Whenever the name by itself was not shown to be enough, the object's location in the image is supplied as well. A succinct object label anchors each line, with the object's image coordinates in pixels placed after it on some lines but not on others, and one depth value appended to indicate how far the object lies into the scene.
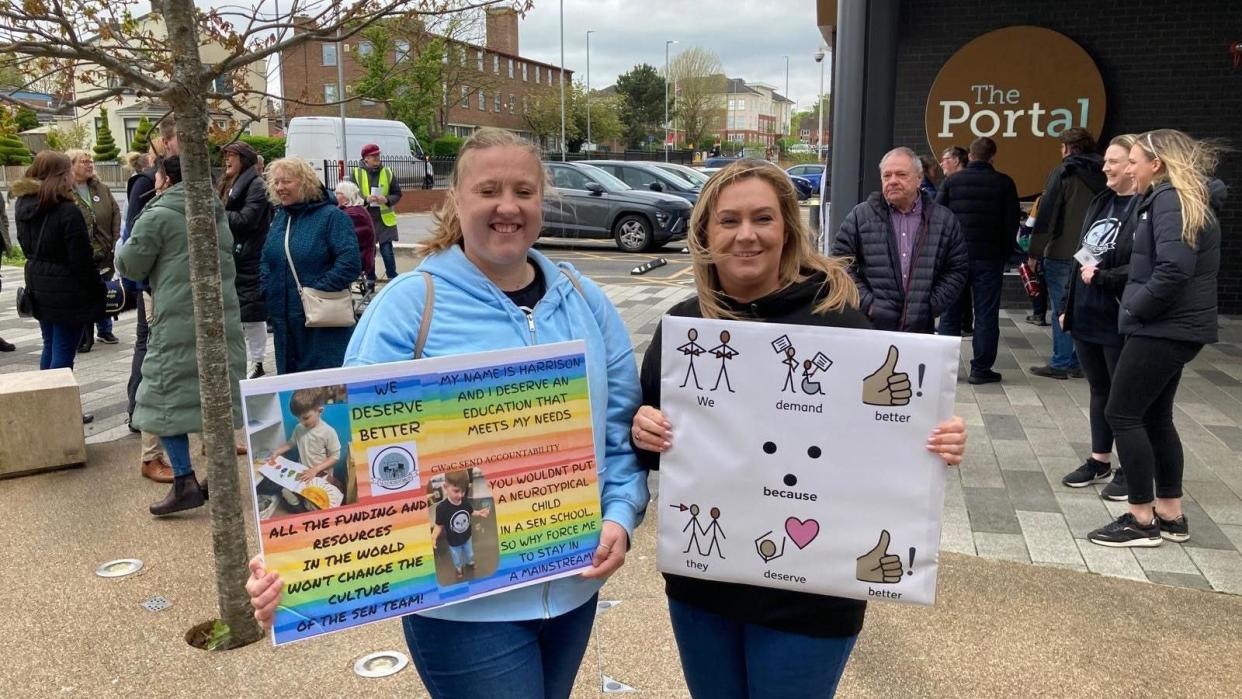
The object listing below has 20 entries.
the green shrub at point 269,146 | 35.62
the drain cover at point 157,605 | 3.81
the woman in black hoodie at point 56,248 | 6.16
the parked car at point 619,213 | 18.22
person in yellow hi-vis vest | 12.20
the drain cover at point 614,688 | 3.17
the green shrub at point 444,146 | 42.07
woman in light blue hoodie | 1.86
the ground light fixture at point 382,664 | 3.29
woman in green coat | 4.67
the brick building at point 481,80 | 41.38
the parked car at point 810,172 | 34.84
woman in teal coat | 5.48
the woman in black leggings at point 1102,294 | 4.54
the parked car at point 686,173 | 22.22
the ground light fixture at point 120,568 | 4.14
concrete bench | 5.48
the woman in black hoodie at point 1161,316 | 3.95
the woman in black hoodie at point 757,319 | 1.97
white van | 23.08
